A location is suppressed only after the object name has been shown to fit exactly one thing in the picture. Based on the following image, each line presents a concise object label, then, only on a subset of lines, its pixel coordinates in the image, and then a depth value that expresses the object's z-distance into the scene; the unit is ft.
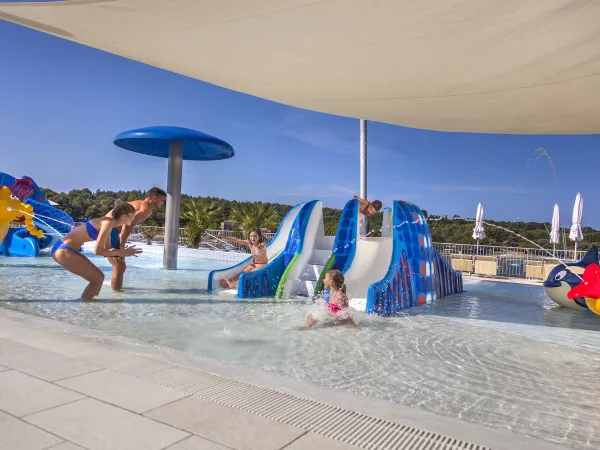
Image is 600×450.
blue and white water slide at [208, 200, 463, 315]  24.16
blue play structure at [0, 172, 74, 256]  42.68
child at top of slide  31.14
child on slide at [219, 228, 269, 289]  27.25
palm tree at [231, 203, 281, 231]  68.69
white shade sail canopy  13.46
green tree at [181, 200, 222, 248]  60.23
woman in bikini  21.06
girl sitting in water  18.72
